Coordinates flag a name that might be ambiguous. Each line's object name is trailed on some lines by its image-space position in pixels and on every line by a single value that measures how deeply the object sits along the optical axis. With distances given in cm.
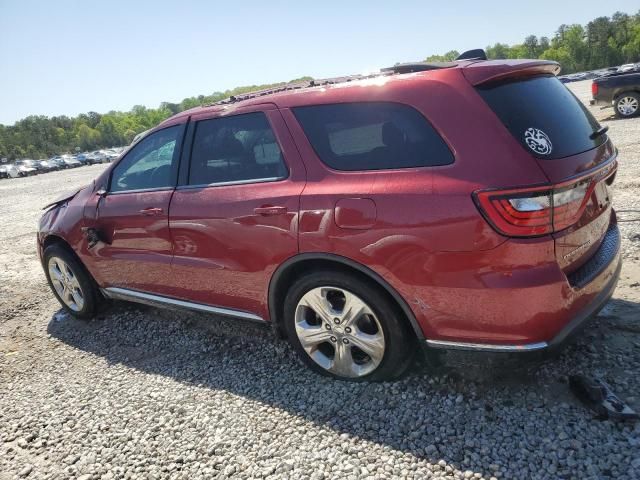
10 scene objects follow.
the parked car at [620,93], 1419
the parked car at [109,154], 6608
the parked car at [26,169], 5159
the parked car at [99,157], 6556
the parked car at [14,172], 5022
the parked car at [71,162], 6038
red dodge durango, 228
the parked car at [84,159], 6438
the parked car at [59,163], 5959
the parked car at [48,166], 5686
